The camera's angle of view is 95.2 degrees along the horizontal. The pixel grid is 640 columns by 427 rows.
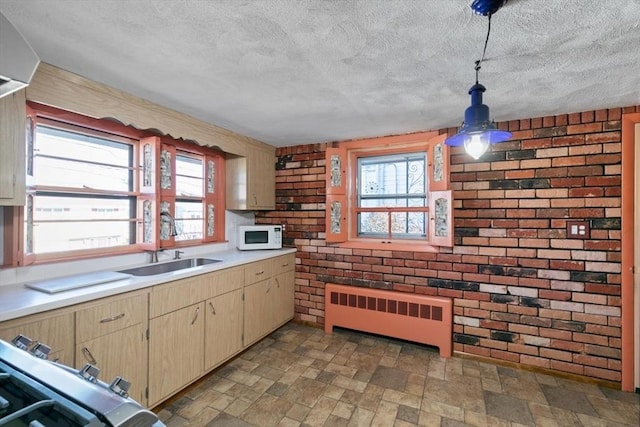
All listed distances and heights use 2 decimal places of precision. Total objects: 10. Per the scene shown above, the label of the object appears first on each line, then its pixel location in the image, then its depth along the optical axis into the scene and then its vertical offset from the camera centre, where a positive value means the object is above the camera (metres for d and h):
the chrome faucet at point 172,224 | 2.71 -0.08
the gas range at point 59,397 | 0.62 -0.42
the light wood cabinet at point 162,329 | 1.55 -0.77
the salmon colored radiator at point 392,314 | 2.89 -1.06
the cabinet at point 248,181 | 3.37 +0.40
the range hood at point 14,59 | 0.92 +0.51
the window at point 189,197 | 3.02 +0.19
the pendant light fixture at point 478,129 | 1.42 +0.42
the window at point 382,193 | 3.19 +0.26
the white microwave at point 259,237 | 3.36 -0.26
